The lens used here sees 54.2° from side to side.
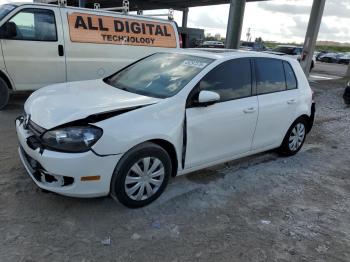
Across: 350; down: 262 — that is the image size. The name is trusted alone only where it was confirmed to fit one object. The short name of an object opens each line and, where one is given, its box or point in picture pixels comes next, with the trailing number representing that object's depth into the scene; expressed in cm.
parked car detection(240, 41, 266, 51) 3525
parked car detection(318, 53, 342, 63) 4057
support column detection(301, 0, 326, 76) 1625
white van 650
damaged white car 304
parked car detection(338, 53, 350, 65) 3979
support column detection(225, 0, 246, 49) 1128
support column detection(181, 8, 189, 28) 3635
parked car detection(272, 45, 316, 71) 2086
